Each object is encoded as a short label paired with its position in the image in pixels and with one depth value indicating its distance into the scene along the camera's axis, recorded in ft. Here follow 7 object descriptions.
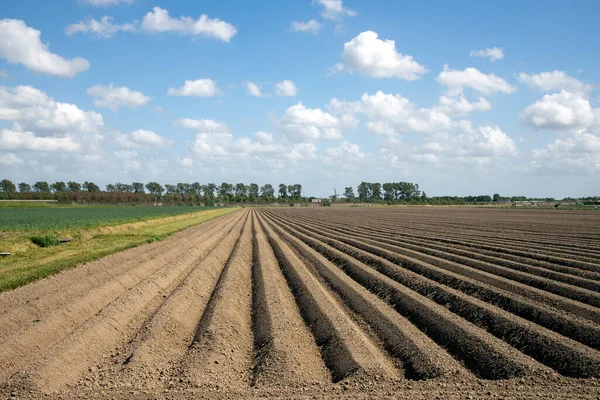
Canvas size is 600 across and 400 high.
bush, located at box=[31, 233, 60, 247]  73.41
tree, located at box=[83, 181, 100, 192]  603.18
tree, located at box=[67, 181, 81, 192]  586.12
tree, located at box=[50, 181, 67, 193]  597.11
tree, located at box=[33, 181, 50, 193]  601.62
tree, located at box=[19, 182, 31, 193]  599.16
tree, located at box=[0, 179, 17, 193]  562.66
